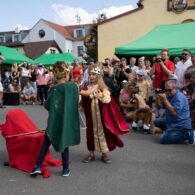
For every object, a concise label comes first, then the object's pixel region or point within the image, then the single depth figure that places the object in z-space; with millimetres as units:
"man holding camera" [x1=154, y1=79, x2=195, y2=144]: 5069
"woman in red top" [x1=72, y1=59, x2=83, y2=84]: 9973
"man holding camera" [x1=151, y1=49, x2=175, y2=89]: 6871
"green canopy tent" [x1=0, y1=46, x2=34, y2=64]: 18439
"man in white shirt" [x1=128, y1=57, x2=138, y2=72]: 8267
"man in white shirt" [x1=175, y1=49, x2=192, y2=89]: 7073
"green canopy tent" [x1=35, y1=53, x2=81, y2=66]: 19390
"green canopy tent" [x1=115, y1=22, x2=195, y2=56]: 8522
